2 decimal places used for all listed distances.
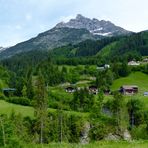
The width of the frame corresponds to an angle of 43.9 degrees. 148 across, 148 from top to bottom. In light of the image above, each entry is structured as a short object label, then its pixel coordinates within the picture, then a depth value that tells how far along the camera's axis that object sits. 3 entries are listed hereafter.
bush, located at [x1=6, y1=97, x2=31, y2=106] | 73.06
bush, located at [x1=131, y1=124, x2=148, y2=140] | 55.77
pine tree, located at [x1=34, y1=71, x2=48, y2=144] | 52.24
